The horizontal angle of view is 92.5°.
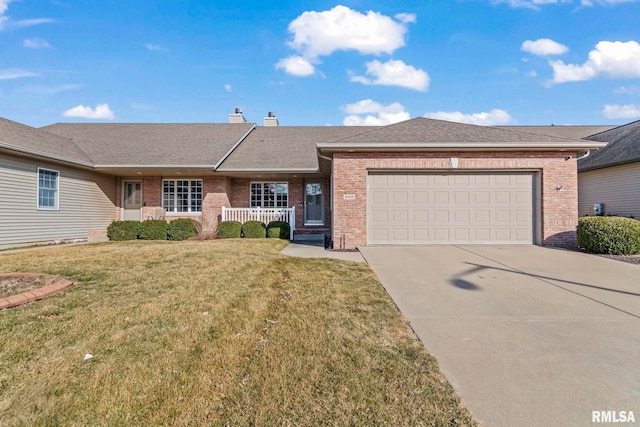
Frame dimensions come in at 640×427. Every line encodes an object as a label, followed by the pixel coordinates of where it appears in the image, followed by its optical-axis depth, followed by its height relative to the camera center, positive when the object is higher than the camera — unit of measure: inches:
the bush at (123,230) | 512.1 -29.4
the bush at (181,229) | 514.6 -28.0
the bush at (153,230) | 514.9 -29.4
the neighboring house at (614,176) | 480.7 +65.3
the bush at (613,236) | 327.3 -23.9
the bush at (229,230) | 510.3 -28.7
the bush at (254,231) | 510.0 -30.2
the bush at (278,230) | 513.3 -28.7
